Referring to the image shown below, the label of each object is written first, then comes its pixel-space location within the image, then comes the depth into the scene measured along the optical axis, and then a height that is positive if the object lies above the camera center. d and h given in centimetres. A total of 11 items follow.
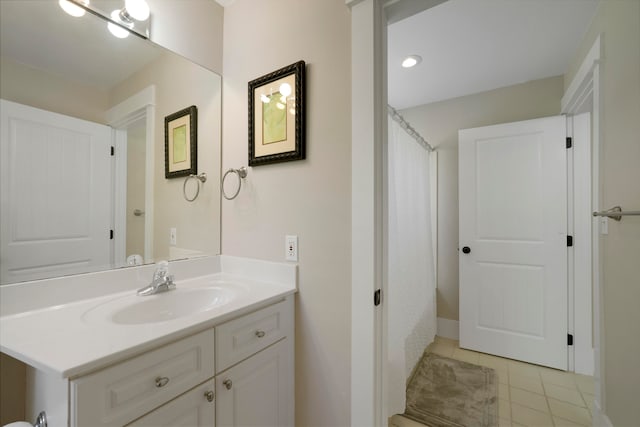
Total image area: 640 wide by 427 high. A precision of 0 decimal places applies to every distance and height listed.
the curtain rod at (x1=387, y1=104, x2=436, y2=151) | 164 +64
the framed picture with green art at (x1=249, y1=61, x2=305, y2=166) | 116 +47
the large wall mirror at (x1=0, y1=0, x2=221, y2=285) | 90 +27
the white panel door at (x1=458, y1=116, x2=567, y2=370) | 211 -22
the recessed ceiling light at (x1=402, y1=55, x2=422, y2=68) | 200 +122
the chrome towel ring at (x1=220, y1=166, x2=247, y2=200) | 139 +22
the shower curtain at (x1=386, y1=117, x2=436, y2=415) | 152 -34
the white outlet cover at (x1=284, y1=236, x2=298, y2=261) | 120 -15
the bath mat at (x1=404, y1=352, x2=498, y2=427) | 158 -124
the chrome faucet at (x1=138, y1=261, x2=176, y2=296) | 111 -30
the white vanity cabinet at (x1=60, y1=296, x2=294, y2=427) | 62 -50
